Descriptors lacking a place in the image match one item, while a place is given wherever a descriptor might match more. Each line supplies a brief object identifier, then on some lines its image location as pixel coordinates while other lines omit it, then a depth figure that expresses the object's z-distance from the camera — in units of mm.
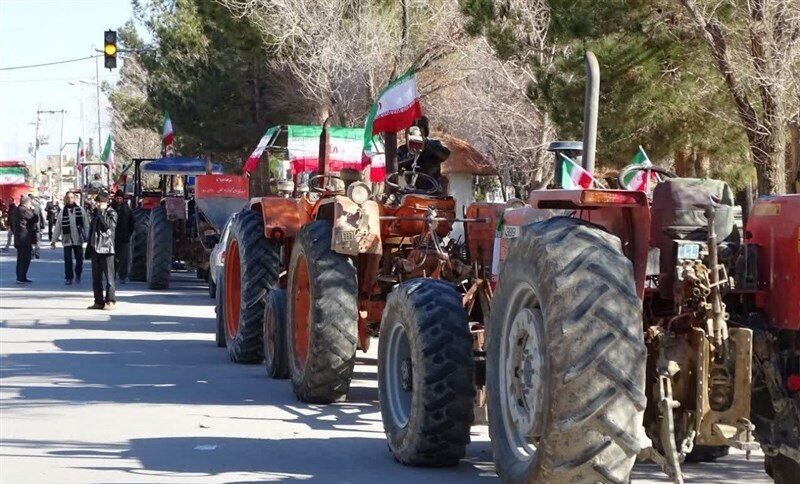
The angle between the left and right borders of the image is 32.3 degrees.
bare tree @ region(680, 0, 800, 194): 15414
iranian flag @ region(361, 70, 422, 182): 13203
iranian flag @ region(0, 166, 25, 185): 74738
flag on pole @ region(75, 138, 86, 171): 67325
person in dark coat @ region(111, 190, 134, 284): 24594
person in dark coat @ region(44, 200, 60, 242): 53928
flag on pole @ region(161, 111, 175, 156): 35094
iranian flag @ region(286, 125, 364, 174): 16719
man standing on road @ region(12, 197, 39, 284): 27547
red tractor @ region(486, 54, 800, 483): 5781
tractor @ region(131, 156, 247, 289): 24125
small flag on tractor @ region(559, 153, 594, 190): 7676
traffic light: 30617
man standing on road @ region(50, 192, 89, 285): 26281
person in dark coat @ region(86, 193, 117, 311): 20531
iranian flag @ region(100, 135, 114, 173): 42675
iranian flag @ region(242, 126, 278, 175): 15508
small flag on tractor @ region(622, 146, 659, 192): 14246
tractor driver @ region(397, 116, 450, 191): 12242
